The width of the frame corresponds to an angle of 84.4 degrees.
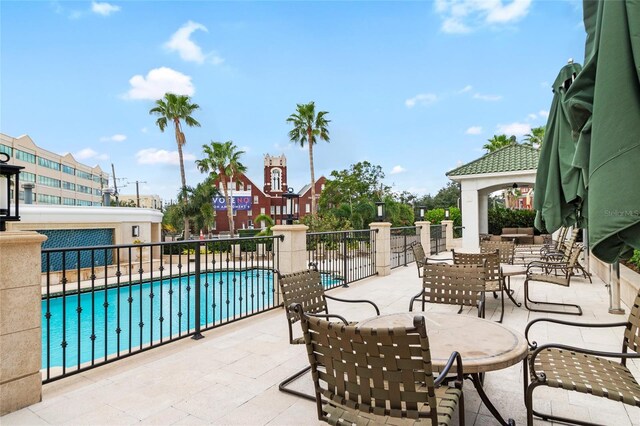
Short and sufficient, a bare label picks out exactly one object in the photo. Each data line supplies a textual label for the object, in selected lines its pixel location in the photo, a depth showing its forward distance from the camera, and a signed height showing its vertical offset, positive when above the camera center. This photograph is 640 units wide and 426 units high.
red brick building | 42.88 +2.78
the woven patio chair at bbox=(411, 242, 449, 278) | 6.14 -0.63
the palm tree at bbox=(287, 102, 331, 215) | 25.03 +6.70
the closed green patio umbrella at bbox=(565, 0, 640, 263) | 1.21 +0.29
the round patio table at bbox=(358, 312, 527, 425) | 1.84 -0.74
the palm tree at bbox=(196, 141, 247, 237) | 31.61 +5.39
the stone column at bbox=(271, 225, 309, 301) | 5.46 -0.45
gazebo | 12.83 +1.44
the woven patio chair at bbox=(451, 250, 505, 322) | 4.71 -0.73
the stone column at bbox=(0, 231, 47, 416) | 2.35 -0.68
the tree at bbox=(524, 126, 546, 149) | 24.53 +5.76
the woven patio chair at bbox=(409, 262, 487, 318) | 3.28 -0.65
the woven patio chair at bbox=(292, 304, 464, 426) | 1.37 -0.65
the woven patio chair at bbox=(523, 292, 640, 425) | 1.84 -0.90
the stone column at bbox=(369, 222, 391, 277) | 8.48 -0.75
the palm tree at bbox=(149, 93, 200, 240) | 23.95 +7.36
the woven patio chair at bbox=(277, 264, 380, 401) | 2.80 -0.66
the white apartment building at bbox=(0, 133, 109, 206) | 43.78 +7.12
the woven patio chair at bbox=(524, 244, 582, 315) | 4.86 -0.92
